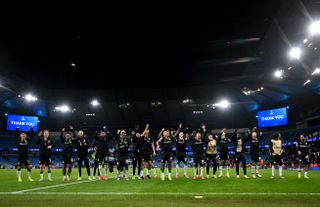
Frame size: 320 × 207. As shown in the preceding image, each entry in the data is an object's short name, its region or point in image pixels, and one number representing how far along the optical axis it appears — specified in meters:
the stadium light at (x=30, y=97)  62.01
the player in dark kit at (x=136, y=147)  19.95
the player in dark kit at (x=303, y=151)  20.41
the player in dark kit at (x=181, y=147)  19.78
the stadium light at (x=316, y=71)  43.03
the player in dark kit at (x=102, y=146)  19.58
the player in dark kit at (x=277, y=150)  19.89
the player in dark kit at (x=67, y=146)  19.84
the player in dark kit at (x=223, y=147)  21.17
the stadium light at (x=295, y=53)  37.08
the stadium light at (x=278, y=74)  48.36
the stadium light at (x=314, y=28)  29.23
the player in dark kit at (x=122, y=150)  19.66
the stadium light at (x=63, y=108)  70.75
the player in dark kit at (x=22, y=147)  19.48
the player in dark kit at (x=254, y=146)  20.70
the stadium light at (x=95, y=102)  71.06
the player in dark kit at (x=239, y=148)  20.53
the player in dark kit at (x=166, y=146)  18.83
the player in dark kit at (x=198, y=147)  20.17
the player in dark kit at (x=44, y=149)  19.73
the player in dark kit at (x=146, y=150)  20.05
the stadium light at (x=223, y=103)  70.12
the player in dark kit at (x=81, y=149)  20.20
